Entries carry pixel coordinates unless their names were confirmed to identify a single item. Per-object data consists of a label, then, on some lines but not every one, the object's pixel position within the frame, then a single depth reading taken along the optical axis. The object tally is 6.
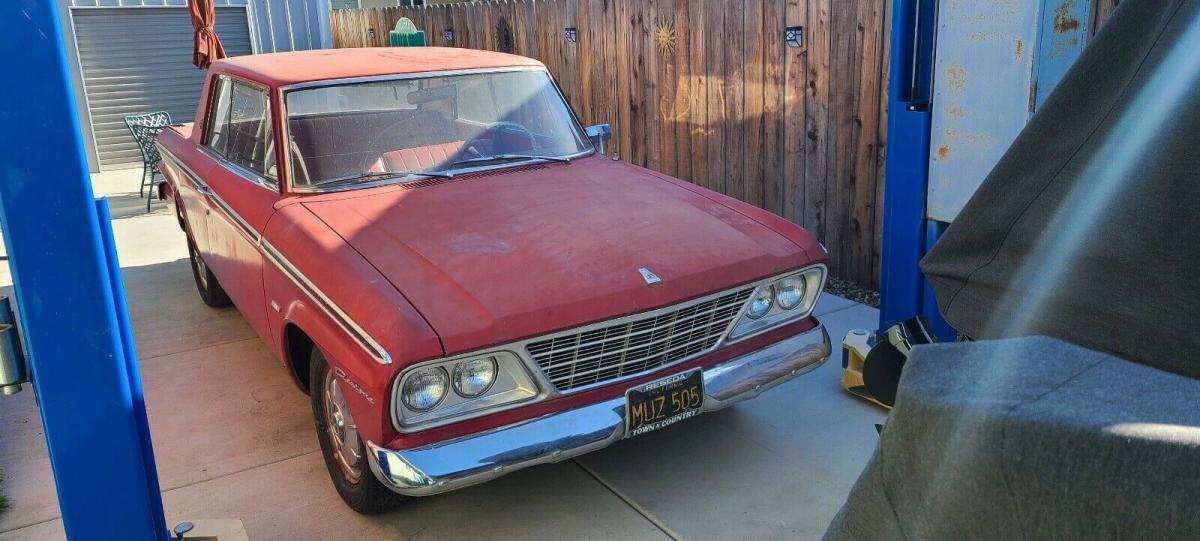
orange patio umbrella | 8.40
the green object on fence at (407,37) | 9.92
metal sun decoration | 7.14
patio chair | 9.71
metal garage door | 12.13
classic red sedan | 3.04
